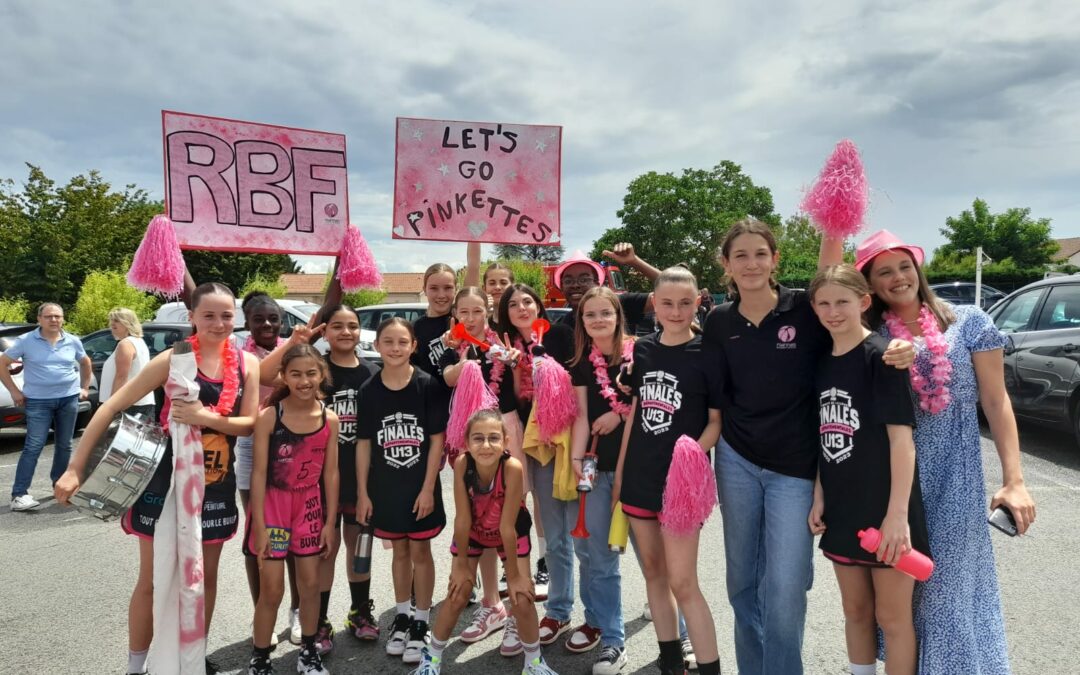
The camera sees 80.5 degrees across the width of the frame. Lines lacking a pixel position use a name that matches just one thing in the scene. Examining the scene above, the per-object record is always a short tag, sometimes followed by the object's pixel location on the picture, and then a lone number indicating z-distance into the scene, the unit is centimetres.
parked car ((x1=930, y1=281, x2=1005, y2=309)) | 1694
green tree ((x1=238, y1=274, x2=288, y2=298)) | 2908
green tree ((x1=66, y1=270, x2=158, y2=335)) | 1777
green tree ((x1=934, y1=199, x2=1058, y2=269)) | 3478
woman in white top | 558
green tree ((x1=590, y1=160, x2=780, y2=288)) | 4175
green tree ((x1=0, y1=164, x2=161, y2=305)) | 2325
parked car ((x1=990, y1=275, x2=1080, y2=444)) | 629
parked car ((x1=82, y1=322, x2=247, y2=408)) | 942
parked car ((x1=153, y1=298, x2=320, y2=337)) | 1124
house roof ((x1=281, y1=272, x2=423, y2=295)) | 6494
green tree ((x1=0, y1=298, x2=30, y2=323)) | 1767
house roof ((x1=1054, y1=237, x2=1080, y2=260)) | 5564
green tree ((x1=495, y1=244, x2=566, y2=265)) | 5583
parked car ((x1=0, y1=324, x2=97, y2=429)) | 745
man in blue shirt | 600
